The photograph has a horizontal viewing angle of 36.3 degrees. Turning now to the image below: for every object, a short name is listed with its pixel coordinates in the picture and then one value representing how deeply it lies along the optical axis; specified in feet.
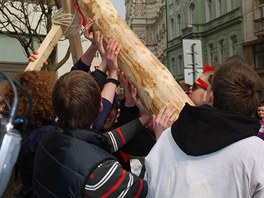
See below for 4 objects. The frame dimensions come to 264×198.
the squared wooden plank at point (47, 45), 12.87
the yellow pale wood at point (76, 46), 12.91
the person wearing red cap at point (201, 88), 9.46
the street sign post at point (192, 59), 27.78
